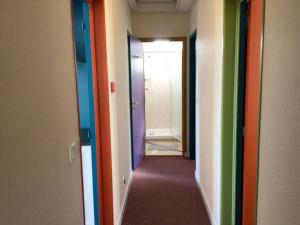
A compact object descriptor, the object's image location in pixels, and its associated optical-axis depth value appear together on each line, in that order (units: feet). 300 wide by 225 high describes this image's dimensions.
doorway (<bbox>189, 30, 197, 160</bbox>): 13.38
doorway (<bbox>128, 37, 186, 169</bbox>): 13.05
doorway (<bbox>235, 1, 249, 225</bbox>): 6.00
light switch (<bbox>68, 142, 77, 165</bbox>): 3.94
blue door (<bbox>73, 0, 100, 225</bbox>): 6.31
